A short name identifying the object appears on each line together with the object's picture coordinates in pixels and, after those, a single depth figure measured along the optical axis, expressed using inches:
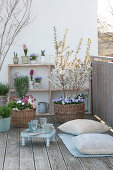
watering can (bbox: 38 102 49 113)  303.0
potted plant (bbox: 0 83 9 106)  289.1
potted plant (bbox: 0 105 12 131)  243.0
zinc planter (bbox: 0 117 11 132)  243.0
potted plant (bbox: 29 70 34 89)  301.4
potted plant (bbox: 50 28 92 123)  265.4
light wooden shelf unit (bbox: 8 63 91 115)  303.4
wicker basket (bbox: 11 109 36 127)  251.3
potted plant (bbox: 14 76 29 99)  290.2
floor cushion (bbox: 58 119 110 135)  223.8
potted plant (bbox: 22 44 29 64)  300.5
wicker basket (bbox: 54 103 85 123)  264.4
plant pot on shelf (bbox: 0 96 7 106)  288.8
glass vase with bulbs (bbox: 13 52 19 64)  300.4
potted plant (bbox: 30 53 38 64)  301.9
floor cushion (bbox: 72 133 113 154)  186.1
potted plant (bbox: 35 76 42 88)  303.0
